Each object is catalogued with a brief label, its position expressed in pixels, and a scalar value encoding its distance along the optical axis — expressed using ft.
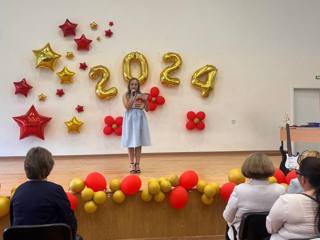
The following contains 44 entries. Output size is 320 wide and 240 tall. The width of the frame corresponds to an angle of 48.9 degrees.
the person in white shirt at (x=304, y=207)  5.40
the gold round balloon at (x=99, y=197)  10.64
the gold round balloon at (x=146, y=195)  11.07
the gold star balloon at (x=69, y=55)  22.21
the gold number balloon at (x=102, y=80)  22.36
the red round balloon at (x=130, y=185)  10.89
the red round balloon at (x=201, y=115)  23.61
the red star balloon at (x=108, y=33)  22.65
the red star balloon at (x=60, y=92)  22.20
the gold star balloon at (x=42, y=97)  22.06
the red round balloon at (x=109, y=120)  22.59
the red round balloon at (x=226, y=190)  11.18
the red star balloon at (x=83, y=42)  22.24
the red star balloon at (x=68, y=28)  22.04
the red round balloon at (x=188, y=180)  11.25
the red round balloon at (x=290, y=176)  11.30
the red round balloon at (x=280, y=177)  11.56
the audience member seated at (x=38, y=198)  6.44
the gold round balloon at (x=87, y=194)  10.62
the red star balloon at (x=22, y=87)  21.67
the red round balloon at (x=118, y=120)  22.74
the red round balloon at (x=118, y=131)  22.75
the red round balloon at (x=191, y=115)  23.56
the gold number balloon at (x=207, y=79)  23.50
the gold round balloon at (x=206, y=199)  11.31
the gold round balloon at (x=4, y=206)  10.05
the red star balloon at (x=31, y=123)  21.59
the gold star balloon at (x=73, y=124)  22.21
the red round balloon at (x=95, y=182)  10.83
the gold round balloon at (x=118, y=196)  10.89
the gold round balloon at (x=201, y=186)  11.36
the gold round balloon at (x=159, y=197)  11.09
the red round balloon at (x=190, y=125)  23.57
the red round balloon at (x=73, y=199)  10.43
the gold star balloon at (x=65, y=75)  22.02
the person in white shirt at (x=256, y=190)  6.97
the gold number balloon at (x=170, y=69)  23.03
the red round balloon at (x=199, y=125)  23.66
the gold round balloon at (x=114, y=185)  10.98
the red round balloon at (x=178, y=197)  10.96
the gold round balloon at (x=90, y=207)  10.59
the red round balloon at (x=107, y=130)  22.56
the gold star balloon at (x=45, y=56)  21.77
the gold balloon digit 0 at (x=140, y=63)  22.65
